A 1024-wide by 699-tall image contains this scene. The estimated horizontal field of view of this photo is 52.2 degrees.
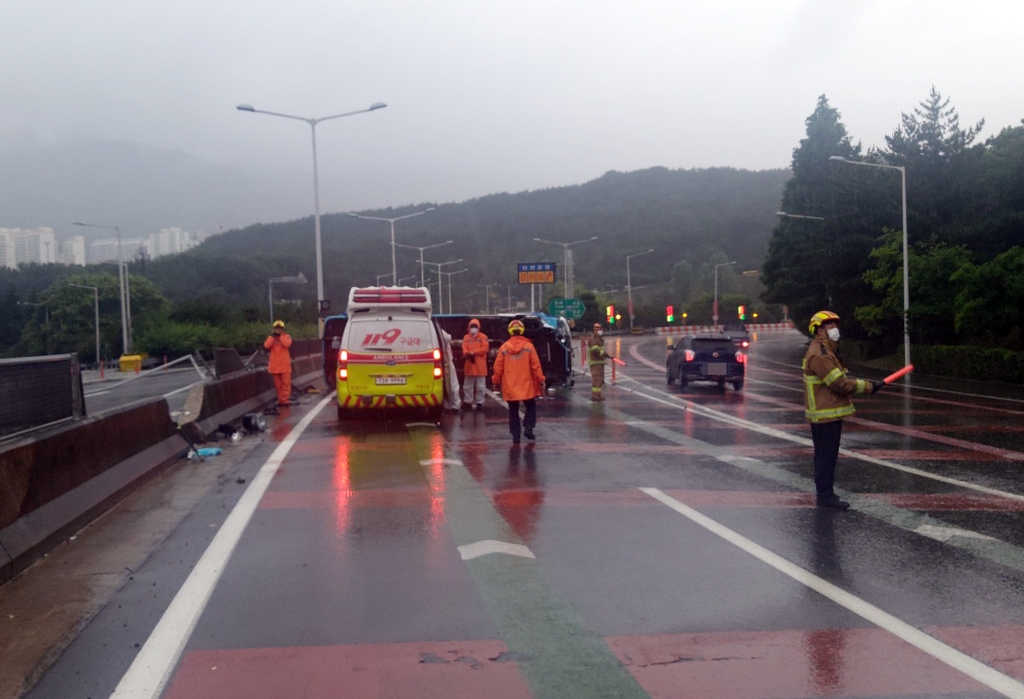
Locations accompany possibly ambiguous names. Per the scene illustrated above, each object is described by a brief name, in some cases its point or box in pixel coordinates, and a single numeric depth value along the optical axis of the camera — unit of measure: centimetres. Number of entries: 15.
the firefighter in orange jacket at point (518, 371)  1413
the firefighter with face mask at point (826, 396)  965
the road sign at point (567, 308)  4838
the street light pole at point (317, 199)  3754
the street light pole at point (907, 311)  3647
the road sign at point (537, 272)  5112
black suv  2711
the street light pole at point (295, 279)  7381
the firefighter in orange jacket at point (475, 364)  2016
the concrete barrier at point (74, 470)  751
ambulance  1745
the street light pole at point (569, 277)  5862
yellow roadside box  3153
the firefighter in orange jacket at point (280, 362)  2119
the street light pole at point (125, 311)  3192
